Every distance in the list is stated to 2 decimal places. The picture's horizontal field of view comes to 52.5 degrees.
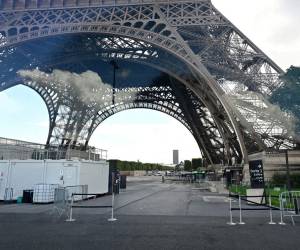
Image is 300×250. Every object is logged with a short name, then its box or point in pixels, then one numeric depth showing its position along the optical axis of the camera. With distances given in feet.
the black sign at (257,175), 61.31
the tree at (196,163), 337.97
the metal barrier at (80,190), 65.51
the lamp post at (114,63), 133.48
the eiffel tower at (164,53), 88.79
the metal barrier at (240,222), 37.27
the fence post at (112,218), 40.25
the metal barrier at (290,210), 38.49
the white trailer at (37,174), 69.72
